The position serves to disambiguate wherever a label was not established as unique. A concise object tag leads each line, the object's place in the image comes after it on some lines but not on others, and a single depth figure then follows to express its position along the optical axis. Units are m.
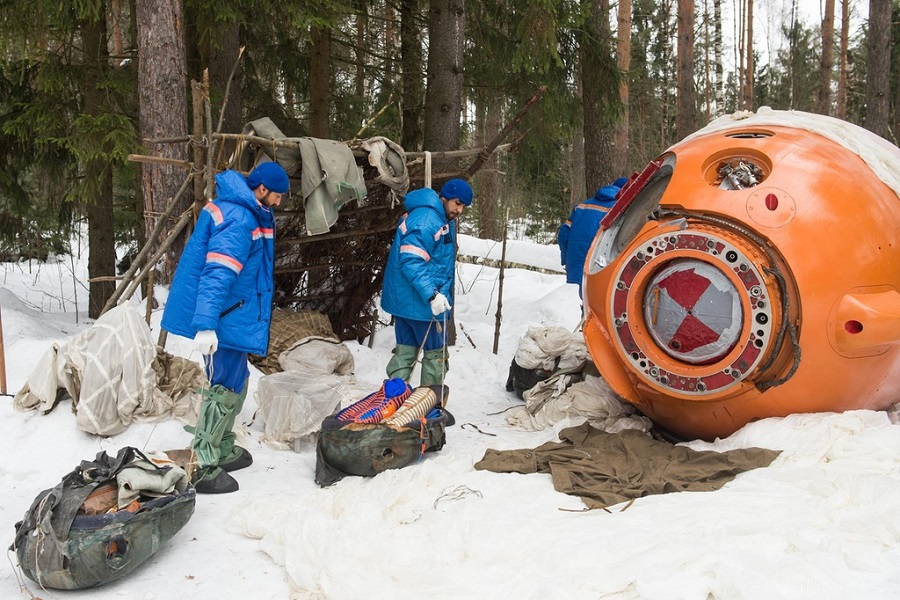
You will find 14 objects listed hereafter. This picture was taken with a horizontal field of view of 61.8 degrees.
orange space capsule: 3.87
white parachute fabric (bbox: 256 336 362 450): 4.97
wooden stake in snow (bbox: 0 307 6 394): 4.84
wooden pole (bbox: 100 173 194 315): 5.25
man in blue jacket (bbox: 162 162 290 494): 4.11
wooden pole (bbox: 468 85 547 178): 6.31
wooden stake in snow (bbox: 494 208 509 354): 7.67
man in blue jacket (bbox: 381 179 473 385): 5.26
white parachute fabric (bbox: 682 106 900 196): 4.23
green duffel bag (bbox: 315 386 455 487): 4.28
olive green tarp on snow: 3.70
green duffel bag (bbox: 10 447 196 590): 2.97
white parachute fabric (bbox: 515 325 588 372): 6.01
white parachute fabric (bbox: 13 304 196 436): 4.48
